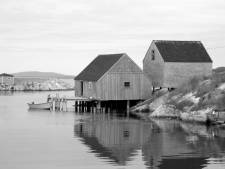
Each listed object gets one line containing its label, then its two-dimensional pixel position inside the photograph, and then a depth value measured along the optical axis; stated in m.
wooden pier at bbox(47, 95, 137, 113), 66.56
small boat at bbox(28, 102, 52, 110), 70.88
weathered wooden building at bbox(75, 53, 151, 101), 65.00
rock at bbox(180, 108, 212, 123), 52.44
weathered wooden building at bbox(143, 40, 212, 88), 66.94
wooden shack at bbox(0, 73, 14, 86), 158.15
